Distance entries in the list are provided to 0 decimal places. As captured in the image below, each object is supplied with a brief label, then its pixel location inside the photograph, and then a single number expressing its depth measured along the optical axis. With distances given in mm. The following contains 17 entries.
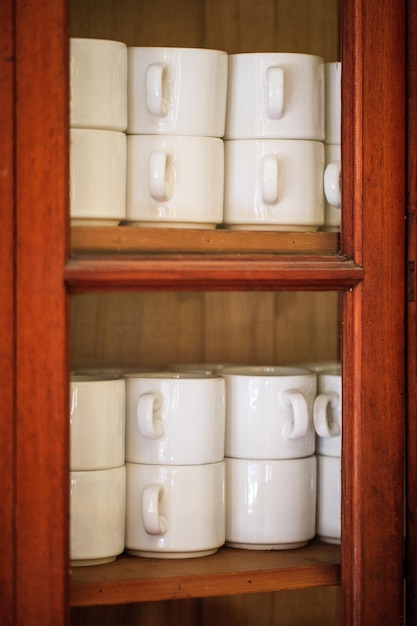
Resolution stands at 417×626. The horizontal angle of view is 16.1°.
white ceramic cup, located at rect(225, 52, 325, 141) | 1160
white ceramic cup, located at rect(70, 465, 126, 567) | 1108
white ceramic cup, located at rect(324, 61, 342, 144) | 1149
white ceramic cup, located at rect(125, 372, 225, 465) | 1150
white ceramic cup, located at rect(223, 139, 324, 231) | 1159
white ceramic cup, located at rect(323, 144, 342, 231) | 1150
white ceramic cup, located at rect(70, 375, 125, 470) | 1106
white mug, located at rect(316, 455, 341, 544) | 1152
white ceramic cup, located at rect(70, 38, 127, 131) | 1095
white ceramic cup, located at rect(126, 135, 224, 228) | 1134
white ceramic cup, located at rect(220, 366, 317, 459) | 1178
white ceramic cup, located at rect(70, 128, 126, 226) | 1093
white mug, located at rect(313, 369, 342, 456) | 1157
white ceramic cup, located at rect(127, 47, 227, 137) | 1135
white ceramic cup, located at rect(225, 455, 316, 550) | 1170
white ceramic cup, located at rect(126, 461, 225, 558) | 1144
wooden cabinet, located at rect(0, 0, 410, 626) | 1070
